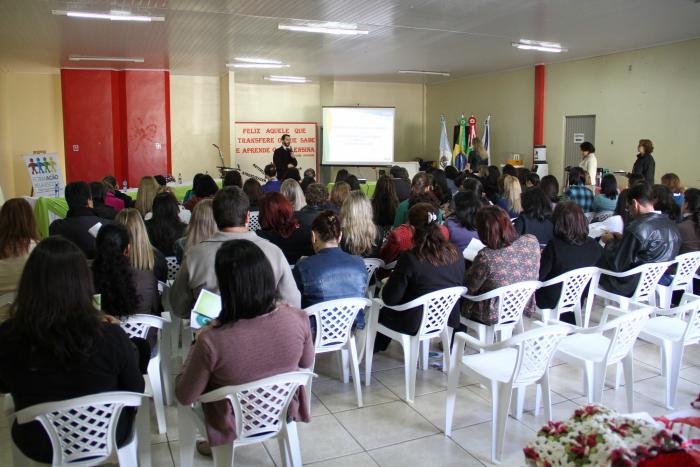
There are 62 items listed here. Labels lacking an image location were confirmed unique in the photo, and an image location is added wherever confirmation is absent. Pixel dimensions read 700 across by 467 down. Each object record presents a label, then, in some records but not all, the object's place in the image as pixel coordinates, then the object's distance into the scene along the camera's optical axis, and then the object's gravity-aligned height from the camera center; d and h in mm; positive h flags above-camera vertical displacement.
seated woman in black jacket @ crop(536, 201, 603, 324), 3934 -561
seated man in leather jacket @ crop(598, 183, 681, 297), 4125 -542
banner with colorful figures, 10125 -159
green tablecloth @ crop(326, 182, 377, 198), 9588 -347
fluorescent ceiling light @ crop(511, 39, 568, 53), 8883 +1887
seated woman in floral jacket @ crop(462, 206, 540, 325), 3543 -574
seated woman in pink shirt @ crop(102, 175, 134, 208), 6570 -376
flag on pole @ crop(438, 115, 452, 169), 13555 +453
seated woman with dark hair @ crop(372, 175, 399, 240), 5340 -348
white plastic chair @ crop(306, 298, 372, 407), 3196 -883
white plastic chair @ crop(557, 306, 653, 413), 3012 -1004
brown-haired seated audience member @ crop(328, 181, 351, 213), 5711 -273
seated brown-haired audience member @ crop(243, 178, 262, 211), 5980 -268
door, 10758 +598
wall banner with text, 14336 +570
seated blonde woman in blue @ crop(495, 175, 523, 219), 6035 -314
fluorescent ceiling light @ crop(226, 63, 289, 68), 11312 +1978
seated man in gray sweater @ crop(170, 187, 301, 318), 3018 -488
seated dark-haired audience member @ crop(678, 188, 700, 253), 4625 -475
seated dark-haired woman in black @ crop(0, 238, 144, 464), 1934 -590
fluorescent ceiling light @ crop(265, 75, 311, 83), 13305 +2034
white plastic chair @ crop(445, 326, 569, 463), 2791 -1024
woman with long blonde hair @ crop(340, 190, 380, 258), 4273 -439
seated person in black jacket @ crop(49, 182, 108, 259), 4367 -419
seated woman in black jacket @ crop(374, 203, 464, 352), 3393 -617
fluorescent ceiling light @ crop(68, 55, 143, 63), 10375 +1935
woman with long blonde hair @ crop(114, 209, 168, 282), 3176 -421
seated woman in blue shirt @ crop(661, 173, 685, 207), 6145 -155
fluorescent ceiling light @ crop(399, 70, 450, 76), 12539 +2053
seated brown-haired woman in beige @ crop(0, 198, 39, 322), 3244 -427
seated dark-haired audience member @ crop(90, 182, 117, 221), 5234 -345
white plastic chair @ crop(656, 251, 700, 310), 4293 -833
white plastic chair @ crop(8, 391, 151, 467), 1958 -916
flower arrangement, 1246 -614
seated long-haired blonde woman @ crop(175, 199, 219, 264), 3734 -380
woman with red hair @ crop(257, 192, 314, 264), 4203 -458
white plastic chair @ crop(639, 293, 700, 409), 3355 -1004
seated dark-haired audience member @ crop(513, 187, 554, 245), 4863 -419
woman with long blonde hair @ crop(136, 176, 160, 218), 5934 -301
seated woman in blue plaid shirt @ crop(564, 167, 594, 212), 6215 -304
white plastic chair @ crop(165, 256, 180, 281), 4199 -722
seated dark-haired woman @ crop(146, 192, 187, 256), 4305 -454
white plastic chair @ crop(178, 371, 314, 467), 2172 -974
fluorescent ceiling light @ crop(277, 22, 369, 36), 7488 +1810
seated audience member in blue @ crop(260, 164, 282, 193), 7543 -200
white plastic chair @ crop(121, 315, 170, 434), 2857 -1065
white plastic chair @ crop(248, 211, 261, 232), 6023 -573
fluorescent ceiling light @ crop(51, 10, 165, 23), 6680 +1750
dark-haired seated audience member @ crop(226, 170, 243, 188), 6352 -135
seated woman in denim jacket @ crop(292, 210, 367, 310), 3326 -589
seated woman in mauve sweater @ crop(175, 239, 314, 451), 2115 -641
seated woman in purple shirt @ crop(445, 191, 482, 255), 4402 -420
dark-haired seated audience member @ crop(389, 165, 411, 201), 7141 -254
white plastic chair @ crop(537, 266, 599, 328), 3869 -839
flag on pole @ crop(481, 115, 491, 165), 12727 +627
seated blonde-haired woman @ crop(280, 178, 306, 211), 5785 -268
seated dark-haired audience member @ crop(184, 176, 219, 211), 5961 -218
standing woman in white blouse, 9039 +109
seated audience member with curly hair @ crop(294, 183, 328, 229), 5070 -296
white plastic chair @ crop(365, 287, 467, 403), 3375 -948
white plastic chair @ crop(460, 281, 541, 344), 3510 -857
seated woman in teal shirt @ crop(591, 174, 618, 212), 6285 -313
